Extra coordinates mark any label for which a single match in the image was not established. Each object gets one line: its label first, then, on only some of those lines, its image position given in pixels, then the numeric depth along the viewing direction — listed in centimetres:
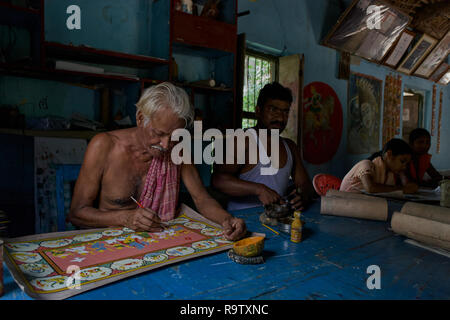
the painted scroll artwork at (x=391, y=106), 740
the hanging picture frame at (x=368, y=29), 536
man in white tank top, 263
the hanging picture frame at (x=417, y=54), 721
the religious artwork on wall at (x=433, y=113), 918
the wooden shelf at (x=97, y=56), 273
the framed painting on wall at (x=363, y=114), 650
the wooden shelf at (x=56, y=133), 248
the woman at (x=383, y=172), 318
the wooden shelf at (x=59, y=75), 249
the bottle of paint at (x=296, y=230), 152
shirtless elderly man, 172
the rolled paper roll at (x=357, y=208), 197
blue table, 100
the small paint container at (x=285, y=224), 164
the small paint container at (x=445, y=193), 225
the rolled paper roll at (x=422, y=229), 146
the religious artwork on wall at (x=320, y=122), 554
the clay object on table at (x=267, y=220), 178
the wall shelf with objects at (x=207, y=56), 343
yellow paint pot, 124
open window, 485
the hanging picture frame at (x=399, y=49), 677
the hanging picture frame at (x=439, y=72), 852
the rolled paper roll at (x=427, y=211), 154
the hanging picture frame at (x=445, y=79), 907
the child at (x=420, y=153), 442
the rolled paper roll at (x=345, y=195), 223
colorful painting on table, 100
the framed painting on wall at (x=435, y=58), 773
